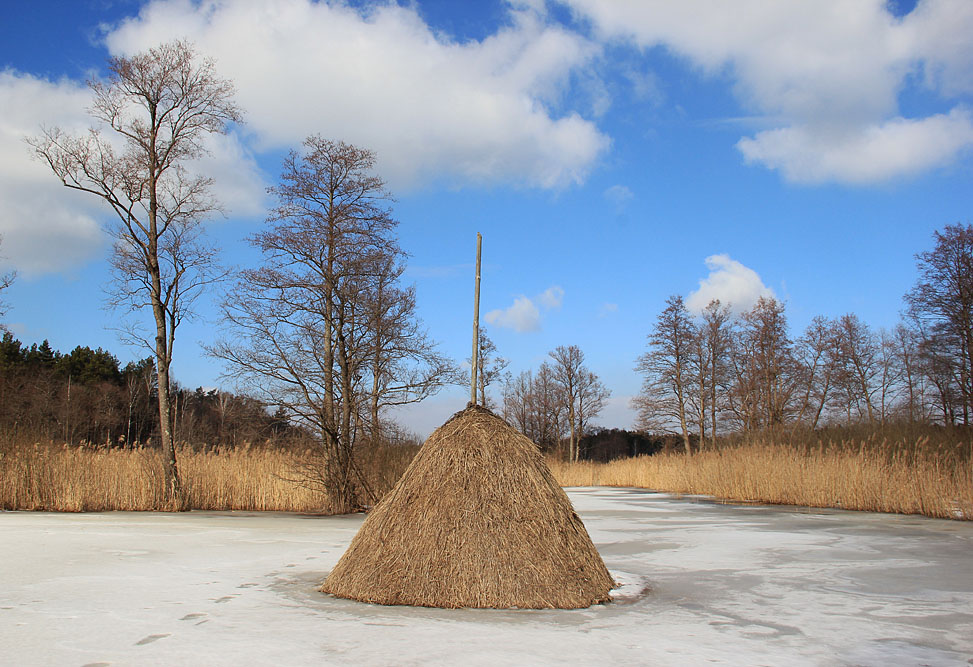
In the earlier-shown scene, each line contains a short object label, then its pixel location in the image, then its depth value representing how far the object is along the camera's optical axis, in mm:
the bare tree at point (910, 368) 31344
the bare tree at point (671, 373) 38281
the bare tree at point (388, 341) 16969
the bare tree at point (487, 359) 40406
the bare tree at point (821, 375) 35844
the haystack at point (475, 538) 5309
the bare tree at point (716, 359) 37469
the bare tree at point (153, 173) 15203
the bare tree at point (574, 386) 51844
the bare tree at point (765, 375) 34688
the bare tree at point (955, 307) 26688
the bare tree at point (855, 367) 36688
